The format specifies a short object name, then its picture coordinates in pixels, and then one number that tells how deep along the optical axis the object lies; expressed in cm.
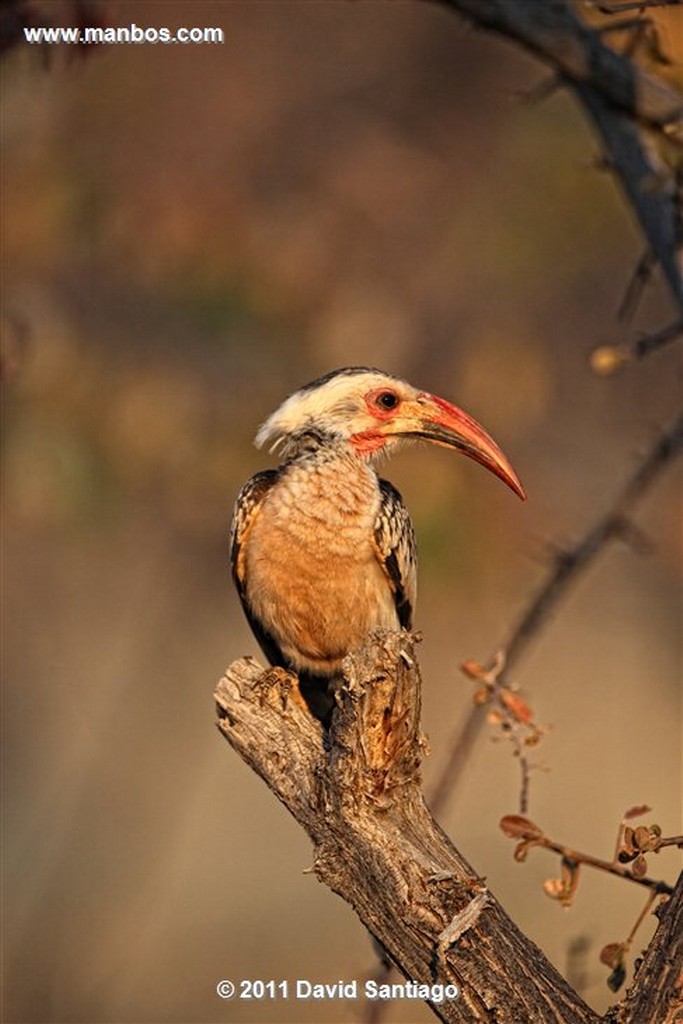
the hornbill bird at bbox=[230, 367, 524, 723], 983
